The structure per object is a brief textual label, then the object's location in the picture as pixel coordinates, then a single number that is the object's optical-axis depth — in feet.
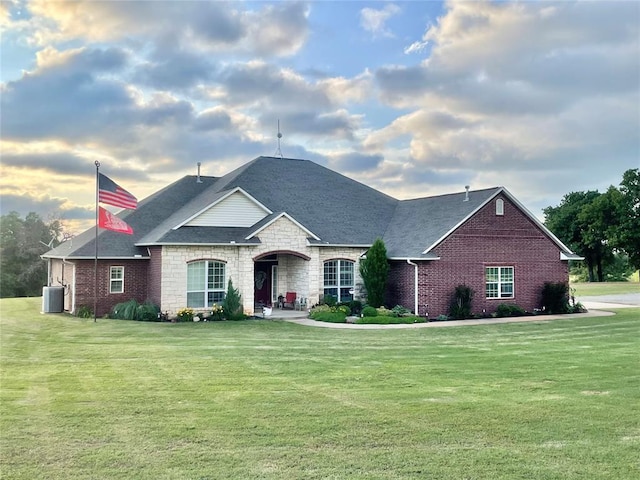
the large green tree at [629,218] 183.01
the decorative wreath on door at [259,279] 87.92
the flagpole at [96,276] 71.10
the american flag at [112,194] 71.51
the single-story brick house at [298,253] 76.28
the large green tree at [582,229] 196.95
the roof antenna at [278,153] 108.62
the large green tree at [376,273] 79.10
